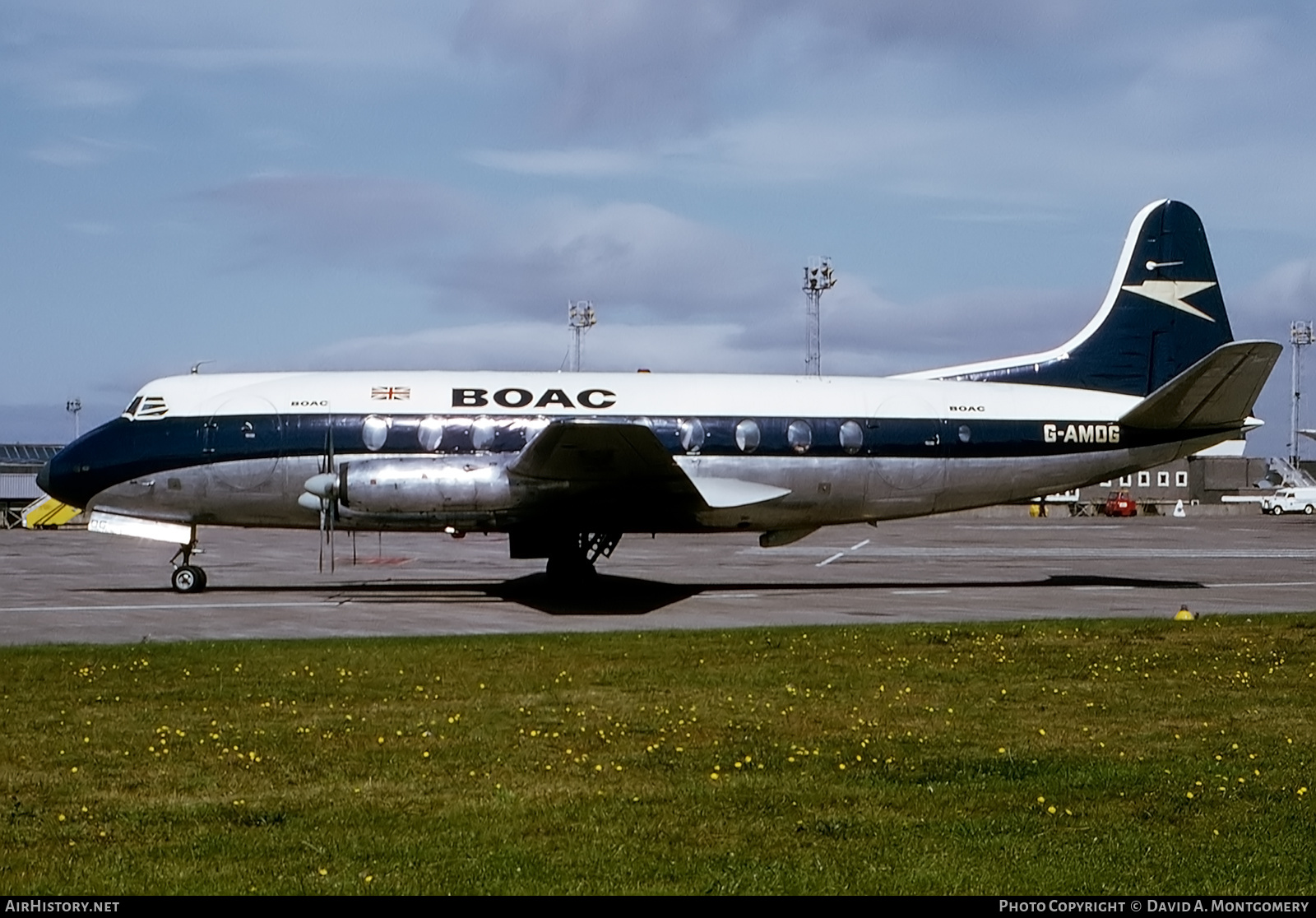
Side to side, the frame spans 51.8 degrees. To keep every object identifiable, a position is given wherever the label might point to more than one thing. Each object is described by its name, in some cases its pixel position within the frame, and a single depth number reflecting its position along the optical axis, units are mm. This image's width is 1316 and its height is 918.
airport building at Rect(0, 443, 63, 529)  80656
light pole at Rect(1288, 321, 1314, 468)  152000
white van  95625
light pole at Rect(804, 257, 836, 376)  87750
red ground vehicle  94812
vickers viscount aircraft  27750
